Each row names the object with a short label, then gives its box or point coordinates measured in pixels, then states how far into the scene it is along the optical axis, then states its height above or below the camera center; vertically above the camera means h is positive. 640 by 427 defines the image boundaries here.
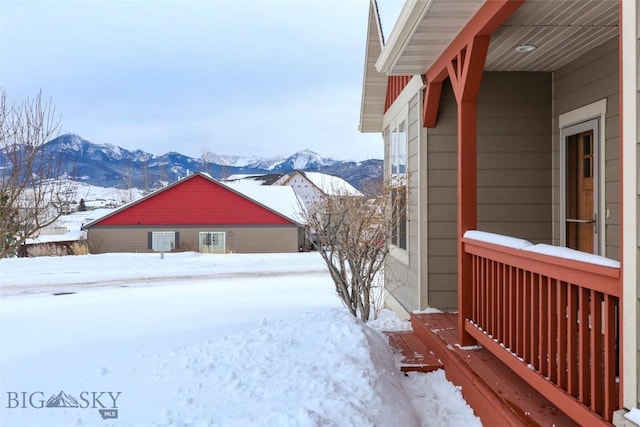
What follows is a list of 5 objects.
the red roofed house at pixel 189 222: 25.77 -1.07
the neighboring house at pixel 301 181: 41.77 +1.75
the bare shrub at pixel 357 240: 6.60 -0.56
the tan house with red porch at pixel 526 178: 2.01 +0.17
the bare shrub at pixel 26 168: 7.97 +0.65
